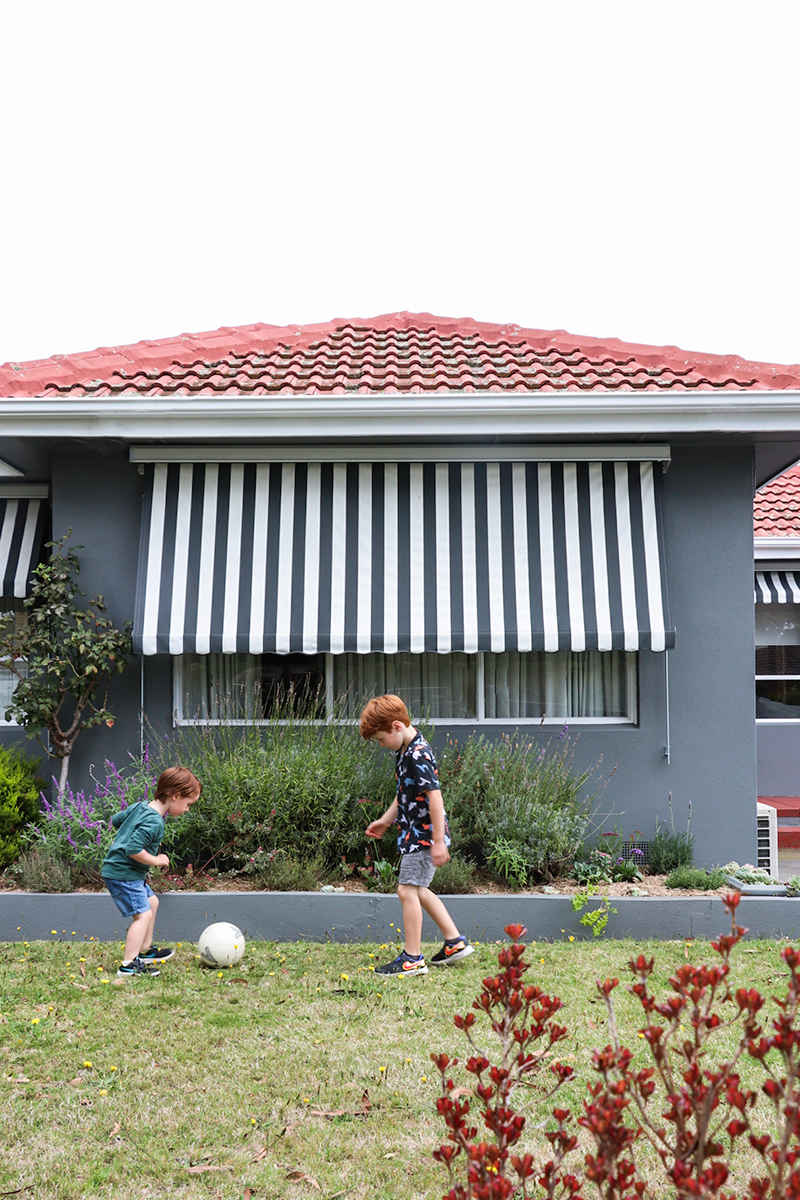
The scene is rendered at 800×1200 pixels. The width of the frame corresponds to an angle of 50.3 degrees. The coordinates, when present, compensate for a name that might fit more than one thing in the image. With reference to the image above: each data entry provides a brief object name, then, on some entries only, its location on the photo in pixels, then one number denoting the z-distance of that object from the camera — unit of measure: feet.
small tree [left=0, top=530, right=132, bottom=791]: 22.00
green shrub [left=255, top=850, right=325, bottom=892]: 19.31
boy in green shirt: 16.33
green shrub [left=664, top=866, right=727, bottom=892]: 19.90
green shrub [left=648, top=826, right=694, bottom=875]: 21.66
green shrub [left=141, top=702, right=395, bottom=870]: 19.98
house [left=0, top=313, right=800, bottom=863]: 22.00
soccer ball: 16.48
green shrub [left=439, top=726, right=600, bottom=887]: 19.90
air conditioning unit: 24.82
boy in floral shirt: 16.20
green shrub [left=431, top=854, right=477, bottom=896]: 19.39
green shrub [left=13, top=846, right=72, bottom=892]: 19.47
